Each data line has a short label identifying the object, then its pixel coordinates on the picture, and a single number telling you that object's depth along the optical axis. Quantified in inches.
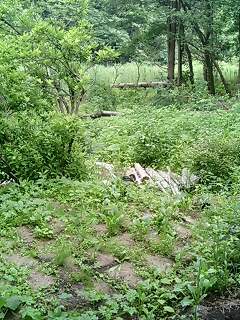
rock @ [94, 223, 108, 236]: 187.3
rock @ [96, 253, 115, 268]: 165.5
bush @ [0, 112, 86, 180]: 222.5
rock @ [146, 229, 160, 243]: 184.1
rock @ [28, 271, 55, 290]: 148.8
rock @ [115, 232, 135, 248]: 181.4
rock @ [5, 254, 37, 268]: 159.9
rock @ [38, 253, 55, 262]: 165.0
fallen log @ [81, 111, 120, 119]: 459.4
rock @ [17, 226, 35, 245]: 176.4
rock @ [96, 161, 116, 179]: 248.6
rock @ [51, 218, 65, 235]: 185.2
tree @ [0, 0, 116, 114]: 248.7
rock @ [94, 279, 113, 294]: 152.0
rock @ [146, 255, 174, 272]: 166.5
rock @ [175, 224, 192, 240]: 190.7
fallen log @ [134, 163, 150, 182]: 251.1
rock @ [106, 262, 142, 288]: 158.1
